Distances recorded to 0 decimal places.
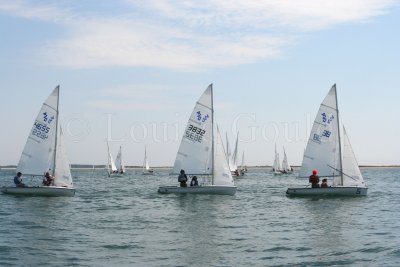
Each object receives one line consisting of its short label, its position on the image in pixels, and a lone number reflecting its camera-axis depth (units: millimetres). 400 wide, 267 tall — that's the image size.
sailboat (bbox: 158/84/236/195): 36875
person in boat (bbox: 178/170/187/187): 36312
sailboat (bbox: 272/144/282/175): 108062
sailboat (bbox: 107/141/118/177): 109000
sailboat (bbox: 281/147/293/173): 112438
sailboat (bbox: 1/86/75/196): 35334
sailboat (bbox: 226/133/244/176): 83181
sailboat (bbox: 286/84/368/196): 35500
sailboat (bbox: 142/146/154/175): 121131
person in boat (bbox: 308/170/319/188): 34781
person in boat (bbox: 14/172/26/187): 34494
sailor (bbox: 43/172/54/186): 34103
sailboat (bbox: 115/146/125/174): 110938
